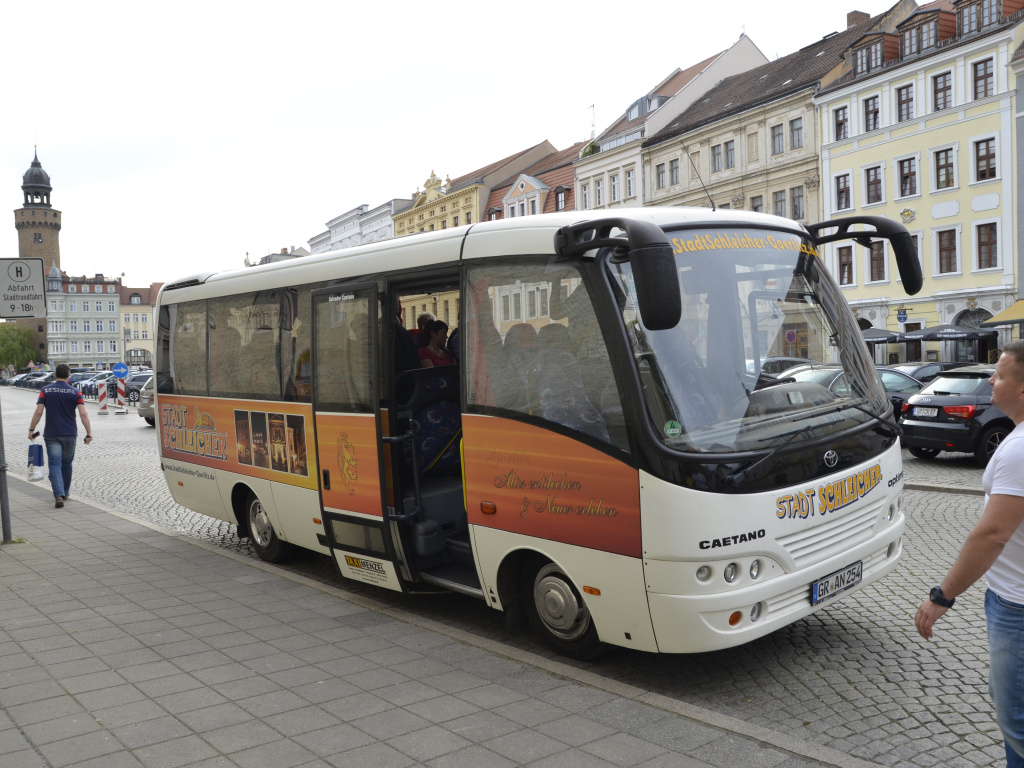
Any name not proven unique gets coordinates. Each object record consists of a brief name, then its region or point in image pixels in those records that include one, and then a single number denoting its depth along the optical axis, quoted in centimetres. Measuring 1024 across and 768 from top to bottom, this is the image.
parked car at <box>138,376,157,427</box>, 3075
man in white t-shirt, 312
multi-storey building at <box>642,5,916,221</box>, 4562
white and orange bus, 496
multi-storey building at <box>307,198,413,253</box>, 7662
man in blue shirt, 1290
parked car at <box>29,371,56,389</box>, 7775
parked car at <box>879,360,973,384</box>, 2073
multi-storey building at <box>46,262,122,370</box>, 15400
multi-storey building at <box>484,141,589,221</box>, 6272
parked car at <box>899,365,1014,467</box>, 1467
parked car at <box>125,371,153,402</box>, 4678
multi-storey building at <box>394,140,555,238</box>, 6931
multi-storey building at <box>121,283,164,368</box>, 15775
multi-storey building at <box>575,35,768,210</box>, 5581
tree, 14638
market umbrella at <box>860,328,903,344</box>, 3584
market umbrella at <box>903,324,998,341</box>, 3266
